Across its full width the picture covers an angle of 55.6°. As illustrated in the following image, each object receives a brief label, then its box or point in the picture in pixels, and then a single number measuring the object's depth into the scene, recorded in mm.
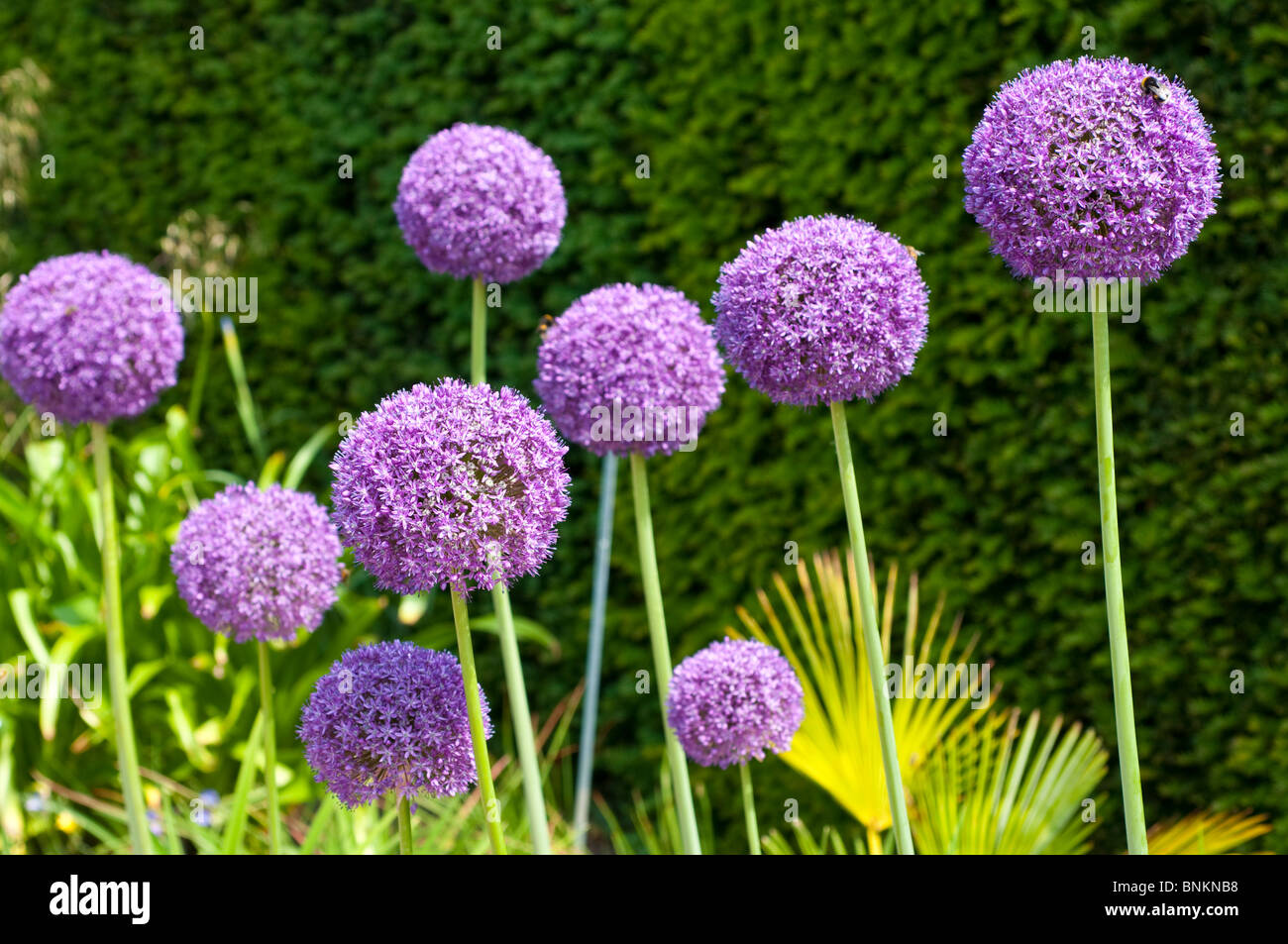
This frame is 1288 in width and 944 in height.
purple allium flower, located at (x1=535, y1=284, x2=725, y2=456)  2092
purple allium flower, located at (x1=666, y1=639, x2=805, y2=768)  2041
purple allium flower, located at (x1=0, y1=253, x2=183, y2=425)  2578
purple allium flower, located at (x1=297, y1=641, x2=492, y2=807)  1541
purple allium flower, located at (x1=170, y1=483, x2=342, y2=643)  2266
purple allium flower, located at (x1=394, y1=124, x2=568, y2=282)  2471
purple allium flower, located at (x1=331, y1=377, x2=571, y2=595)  1359
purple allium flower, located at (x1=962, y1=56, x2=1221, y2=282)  1536
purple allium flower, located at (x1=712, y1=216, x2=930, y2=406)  1716
